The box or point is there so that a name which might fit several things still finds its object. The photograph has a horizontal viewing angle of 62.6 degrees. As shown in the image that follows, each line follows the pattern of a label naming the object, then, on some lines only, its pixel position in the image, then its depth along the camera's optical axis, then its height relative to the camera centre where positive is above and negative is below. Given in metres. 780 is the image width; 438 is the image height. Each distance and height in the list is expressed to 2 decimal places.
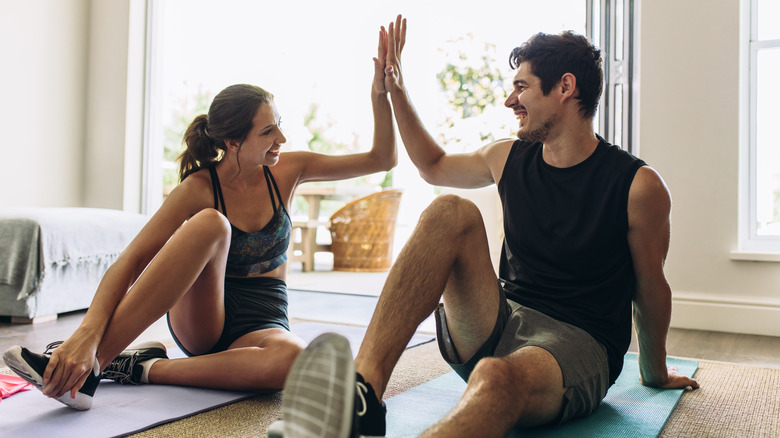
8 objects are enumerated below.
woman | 1.51 -0.11
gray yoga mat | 1.39 -0.46
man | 1.18 -0.10
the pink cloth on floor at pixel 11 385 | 1.67 -0.45
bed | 2.81 -0.19
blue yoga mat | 1.41 -0.45
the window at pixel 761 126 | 3.09 +0.51
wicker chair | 5.50 -0.08
